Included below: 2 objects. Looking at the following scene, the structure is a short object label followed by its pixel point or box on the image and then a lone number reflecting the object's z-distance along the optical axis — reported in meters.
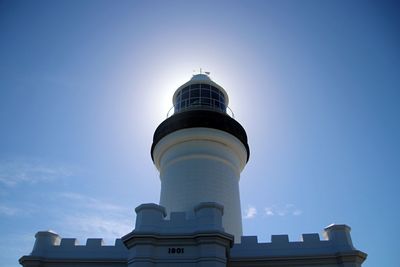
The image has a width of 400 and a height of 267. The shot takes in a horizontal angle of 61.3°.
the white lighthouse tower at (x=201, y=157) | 12.79
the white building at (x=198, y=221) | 9.12
